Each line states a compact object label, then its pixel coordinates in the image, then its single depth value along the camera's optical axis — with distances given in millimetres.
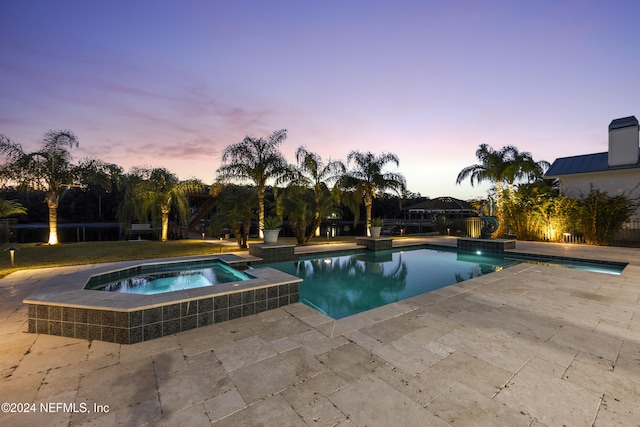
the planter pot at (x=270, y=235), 9966
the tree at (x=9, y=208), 11539
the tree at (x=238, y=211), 10594
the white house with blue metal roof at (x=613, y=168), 13094
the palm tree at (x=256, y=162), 13086
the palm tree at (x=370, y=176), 15164
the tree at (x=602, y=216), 11226
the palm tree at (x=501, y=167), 15502
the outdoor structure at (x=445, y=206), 25297
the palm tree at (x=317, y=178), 12422
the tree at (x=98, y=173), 12867
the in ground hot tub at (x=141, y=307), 3180
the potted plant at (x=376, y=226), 12617
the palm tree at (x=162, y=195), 14445
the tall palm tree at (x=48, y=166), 11555
